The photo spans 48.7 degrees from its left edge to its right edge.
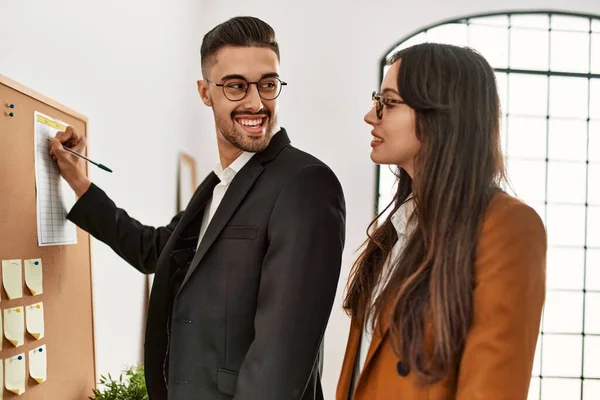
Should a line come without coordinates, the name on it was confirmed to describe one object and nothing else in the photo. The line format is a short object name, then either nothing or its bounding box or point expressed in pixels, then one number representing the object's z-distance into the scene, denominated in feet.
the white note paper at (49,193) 5.74
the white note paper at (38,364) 5.53
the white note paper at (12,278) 5.04
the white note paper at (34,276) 5.44
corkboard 5.14
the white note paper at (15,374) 5.05
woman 4.17
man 5.15
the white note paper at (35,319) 5.45
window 18.02
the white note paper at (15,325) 5.05
